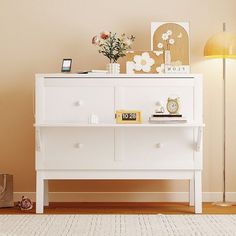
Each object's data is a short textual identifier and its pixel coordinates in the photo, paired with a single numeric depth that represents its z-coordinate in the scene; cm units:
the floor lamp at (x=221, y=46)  470
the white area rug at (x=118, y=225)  365
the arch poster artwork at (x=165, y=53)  457
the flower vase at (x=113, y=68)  456
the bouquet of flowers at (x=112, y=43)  467
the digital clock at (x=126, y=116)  429
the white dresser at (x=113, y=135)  439
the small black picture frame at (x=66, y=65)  464
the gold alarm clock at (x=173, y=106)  436
